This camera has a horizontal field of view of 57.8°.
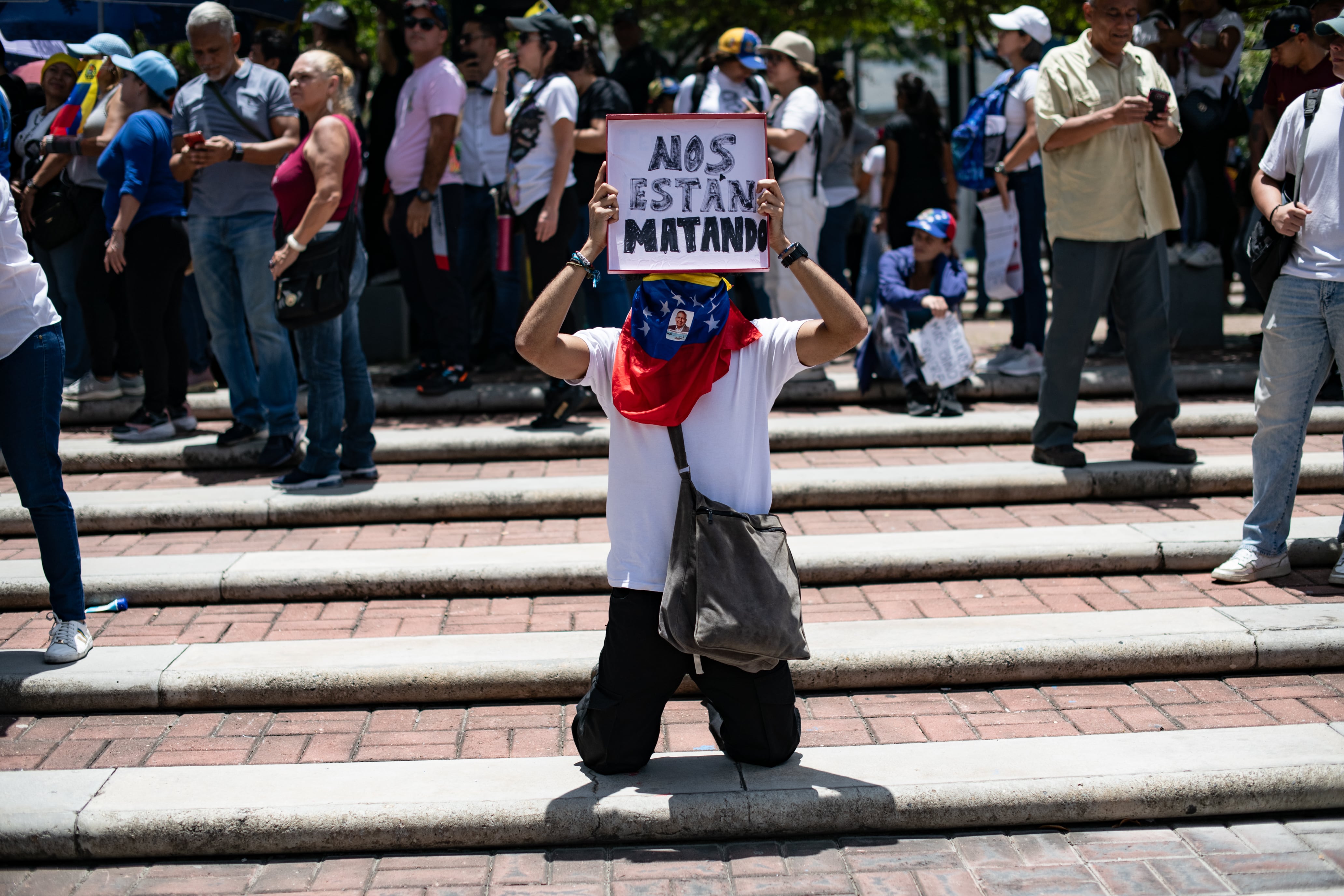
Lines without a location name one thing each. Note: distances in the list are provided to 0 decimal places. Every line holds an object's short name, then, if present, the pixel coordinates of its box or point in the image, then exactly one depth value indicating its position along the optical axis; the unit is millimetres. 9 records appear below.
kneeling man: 3482
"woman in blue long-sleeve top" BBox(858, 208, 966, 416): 7180
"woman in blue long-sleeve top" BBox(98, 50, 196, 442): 6613
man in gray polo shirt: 6441
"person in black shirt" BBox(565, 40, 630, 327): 7242
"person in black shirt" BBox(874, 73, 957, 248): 9555
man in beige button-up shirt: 5957
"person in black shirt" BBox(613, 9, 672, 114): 10414
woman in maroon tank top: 5820
